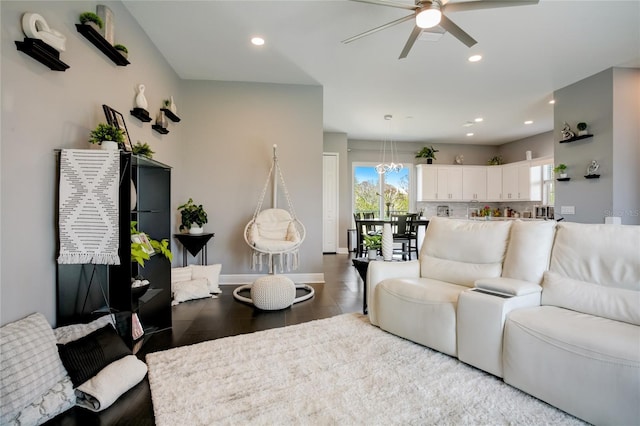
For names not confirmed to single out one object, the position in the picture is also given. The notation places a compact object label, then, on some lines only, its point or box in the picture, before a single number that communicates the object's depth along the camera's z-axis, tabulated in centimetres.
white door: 719
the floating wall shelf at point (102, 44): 200
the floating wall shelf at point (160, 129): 325
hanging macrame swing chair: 306
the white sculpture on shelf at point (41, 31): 158
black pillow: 154
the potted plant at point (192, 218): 373
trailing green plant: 204
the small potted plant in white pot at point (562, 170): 443
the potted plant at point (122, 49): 241
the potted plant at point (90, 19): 201
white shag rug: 144
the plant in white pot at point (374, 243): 302
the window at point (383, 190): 809
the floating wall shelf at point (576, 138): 412
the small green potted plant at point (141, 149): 241
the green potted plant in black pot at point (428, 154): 777
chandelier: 805
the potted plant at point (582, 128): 411
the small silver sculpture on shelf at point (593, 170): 401
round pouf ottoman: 303
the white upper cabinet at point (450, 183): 786
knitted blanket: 183
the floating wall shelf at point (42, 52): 158
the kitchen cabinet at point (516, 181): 714
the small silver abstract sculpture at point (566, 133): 430
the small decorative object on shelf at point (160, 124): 328
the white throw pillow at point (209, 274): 367
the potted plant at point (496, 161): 808
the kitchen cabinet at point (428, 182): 778
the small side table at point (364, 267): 292
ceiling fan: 212
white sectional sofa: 136
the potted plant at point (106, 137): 199
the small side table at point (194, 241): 366
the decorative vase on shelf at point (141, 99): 279
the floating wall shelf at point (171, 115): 347
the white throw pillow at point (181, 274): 349
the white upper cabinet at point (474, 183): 791
